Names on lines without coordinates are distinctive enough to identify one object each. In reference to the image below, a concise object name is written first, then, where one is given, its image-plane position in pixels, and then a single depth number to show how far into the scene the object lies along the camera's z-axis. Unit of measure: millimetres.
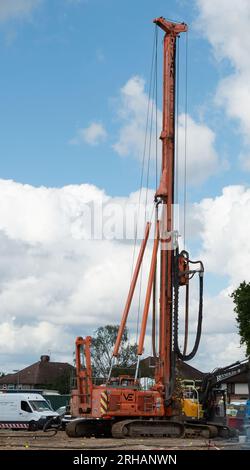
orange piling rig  27969
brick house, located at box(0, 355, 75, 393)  109875
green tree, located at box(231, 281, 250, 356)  59562
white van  45594
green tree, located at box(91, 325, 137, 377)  81244
